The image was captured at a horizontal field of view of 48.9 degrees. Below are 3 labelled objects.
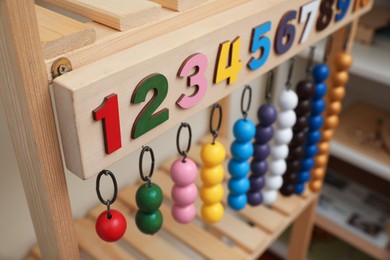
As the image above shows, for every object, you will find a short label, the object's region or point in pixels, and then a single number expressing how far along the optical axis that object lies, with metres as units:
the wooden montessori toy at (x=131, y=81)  0.41
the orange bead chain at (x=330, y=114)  0.92
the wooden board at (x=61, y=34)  0.41
